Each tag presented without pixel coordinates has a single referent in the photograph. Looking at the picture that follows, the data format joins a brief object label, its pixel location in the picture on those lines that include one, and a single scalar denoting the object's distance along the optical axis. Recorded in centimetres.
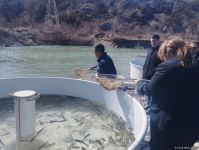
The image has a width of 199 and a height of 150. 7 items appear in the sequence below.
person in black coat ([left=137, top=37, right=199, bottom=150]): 115
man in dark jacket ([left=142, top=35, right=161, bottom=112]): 231
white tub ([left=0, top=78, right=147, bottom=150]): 182
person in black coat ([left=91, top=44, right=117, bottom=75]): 255
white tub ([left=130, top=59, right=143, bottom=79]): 367
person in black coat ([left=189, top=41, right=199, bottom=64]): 117
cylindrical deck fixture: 161
